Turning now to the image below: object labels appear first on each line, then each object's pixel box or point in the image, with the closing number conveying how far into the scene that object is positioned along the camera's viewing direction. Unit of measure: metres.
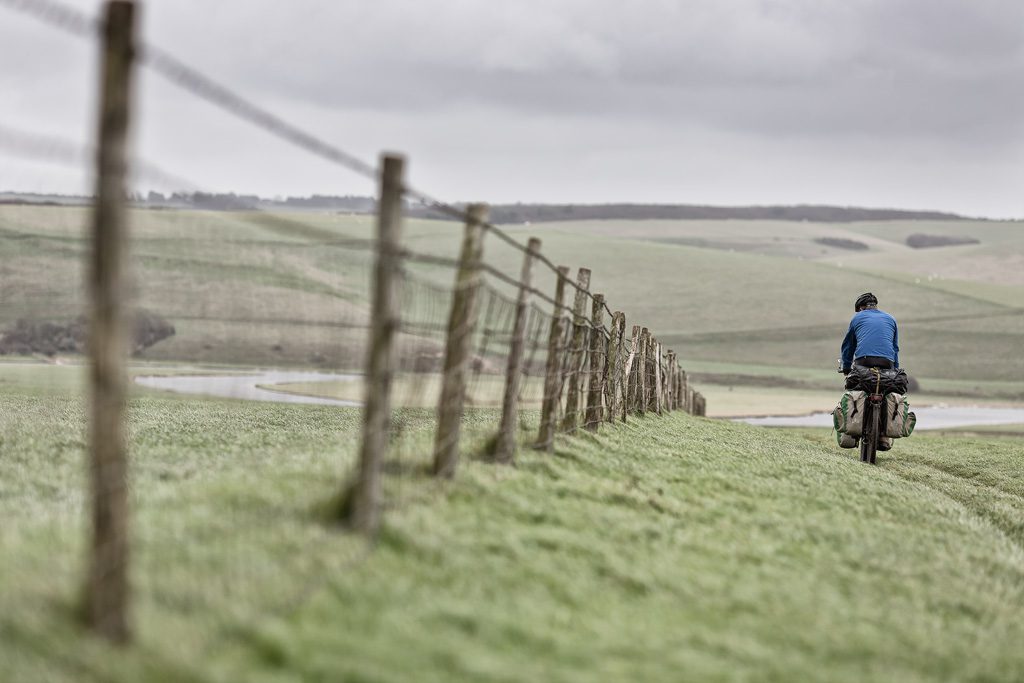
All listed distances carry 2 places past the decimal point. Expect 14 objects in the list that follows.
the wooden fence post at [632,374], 21.16
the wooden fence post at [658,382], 26.12
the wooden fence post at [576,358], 14.12
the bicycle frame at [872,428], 18.88
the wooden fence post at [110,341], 4.96
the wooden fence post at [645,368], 23.55
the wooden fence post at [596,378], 16.08
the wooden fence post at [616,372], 17.91
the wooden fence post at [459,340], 8.87
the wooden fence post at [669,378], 30.85
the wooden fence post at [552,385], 12.23
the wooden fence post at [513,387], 10.62
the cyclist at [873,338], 18.45
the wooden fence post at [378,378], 6.89
